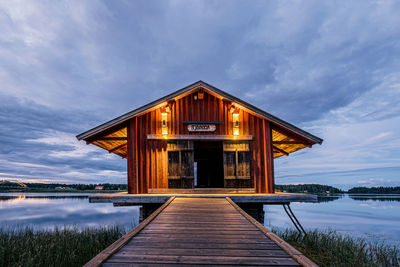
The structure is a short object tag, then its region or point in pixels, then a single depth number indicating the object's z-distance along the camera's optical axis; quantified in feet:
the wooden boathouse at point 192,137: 36.11
